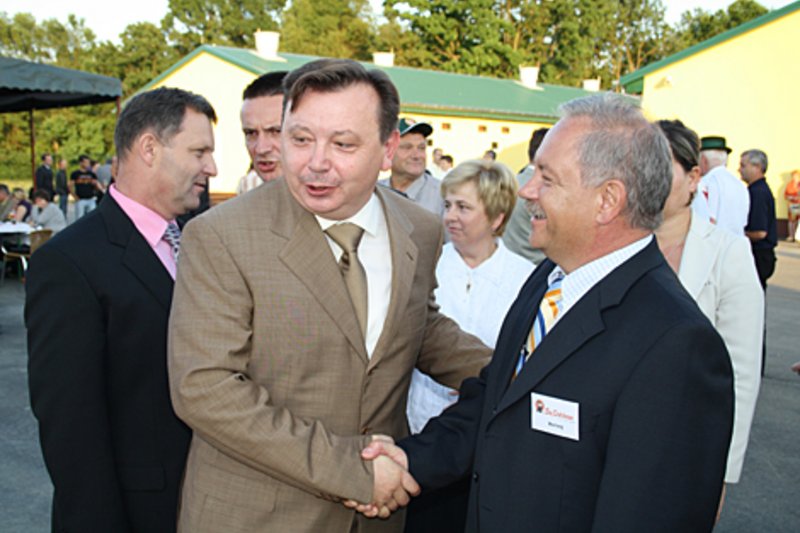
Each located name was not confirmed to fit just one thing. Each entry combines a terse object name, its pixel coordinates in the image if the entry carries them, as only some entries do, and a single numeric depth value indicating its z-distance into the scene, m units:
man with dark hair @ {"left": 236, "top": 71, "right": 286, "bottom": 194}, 3.04
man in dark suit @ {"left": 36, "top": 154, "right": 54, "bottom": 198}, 19.56
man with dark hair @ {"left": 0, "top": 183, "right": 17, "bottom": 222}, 12.08
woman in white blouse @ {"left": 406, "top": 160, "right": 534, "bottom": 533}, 3.42
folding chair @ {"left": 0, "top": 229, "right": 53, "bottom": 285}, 10.59
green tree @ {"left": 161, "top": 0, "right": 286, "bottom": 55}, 64.75
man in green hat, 7.43
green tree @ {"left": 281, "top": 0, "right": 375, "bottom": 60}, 53.91
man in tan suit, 1.74
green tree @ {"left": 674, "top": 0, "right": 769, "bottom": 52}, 55.81
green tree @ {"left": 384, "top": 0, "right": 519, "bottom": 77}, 47.38
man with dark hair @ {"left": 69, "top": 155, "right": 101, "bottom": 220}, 18.14
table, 10.98
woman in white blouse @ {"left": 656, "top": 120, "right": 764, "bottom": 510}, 2.86
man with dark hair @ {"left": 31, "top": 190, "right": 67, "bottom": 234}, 12.59
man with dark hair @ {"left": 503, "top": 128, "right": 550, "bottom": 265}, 4.97
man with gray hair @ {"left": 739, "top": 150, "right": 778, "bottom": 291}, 8.16
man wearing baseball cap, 5.80
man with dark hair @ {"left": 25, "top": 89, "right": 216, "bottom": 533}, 2.01
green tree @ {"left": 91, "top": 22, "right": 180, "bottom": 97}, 49.66
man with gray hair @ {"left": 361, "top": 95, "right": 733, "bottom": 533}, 1.48
